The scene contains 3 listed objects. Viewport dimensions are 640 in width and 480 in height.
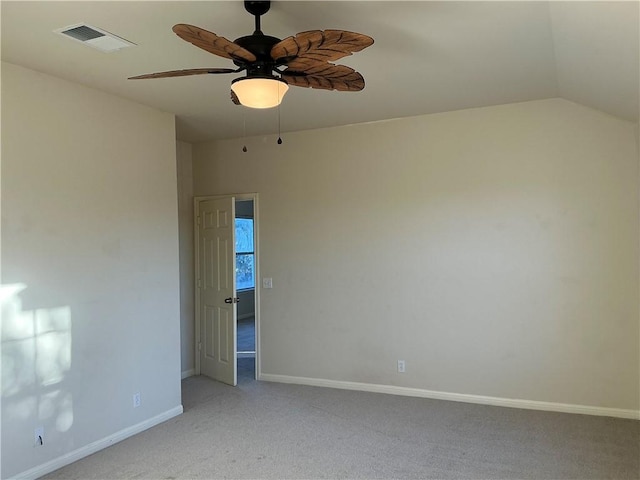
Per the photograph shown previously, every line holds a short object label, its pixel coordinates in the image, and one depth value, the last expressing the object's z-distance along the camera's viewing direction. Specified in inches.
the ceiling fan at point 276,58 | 75.5
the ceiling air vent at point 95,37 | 101.6
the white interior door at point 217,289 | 203.9
